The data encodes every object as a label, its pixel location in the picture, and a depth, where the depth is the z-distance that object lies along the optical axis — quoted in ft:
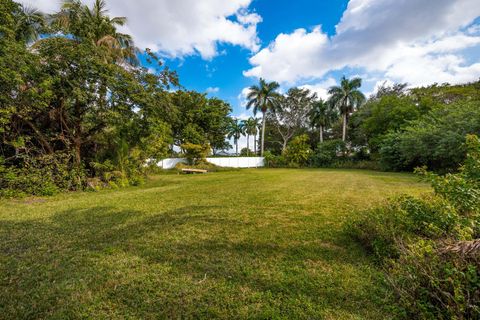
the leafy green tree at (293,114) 103.55
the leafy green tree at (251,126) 128.26
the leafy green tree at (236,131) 123.02
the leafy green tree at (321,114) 90.12
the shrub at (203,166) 61.19
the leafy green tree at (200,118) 74.13
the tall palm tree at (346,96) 81.51
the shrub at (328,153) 79.61
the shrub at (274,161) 81.87
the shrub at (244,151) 136.74
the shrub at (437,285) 4.26
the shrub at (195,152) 61.46
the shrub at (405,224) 6.91
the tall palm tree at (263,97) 84.38
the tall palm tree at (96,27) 27.48
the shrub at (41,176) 20.74
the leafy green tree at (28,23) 24.67
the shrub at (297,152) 77.71
